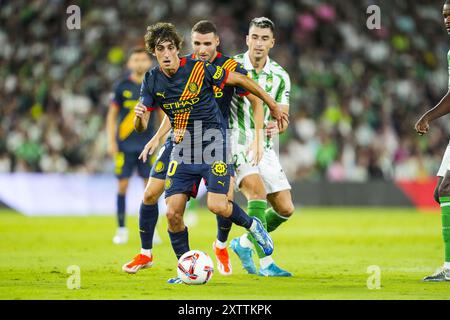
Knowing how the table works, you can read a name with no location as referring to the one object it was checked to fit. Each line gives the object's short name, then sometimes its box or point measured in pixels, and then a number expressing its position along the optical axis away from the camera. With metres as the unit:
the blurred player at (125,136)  26.75
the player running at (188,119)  16.36
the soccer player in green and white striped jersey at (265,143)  18.45
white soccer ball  15.78
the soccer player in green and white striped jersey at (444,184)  16.58
